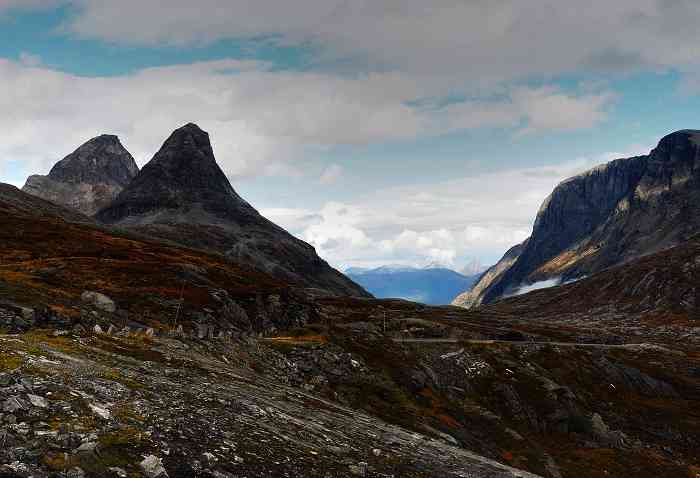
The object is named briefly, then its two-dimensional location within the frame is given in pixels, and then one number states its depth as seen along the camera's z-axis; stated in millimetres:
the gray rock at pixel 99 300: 46031
